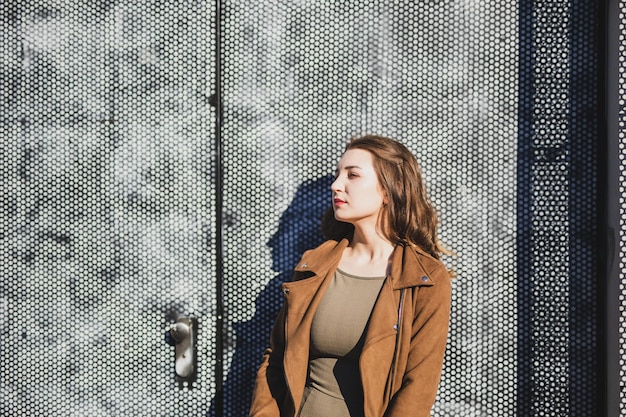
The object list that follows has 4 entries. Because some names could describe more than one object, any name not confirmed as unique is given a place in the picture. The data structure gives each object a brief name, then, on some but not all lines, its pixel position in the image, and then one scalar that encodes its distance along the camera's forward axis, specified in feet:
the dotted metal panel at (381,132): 6.70
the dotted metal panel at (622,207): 5.92
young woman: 4.97
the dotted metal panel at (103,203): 7.17
